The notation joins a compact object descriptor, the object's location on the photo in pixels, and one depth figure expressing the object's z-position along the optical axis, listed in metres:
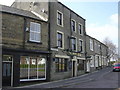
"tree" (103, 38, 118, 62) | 63.33
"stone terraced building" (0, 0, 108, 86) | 15.04
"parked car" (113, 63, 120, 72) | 30.75
